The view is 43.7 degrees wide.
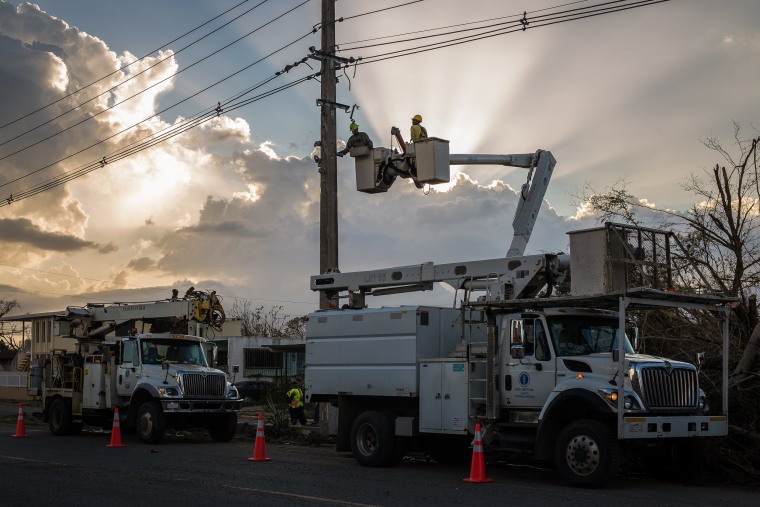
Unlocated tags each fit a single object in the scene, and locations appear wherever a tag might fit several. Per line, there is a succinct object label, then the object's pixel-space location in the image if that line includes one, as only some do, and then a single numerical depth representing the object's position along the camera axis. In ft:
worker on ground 88.38
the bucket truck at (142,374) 70.90
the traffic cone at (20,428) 74.74
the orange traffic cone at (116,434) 66.74
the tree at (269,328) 266.16
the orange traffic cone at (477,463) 44.98
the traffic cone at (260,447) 55.26
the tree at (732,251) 56.29
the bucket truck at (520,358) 43.93
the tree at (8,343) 330.63
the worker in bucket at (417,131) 58.34
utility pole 69.31
